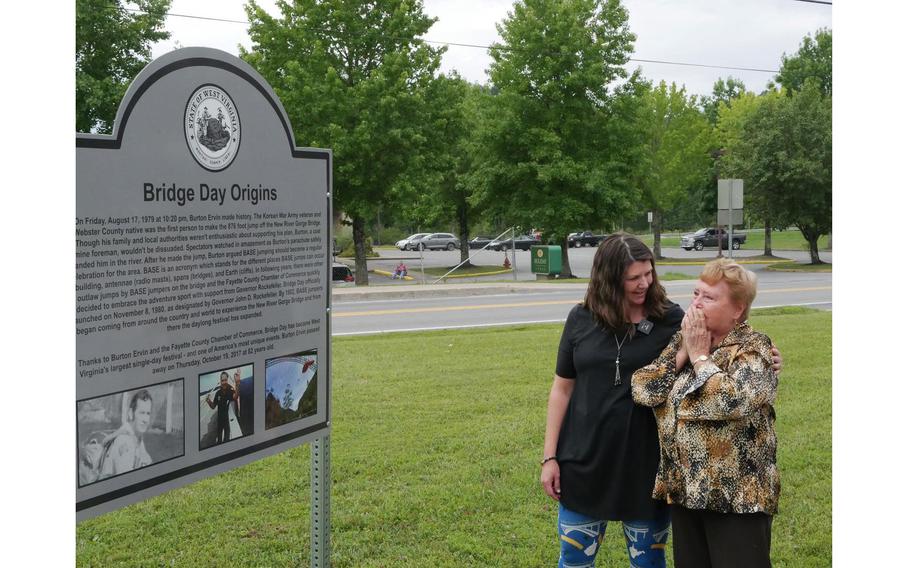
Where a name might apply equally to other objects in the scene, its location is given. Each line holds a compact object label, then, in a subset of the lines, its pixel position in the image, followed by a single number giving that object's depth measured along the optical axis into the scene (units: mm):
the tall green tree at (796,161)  38594
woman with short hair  3041
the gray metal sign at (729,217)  21359
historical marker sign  2996
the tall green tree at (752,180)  39750
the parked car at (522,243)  56094
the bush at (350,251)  48200
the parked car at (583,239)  59638
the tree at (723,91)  76400
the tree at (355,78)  27500
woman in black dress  3420
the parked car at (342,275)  31016
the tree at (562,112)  32125
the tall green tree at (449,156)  29531
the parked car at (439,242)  57719
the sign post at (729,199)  21641
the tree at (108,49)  26844
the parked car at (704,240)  52750
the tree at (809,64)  72062
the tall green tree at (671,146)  45781
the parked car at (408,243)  58062
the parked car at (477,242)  58962
